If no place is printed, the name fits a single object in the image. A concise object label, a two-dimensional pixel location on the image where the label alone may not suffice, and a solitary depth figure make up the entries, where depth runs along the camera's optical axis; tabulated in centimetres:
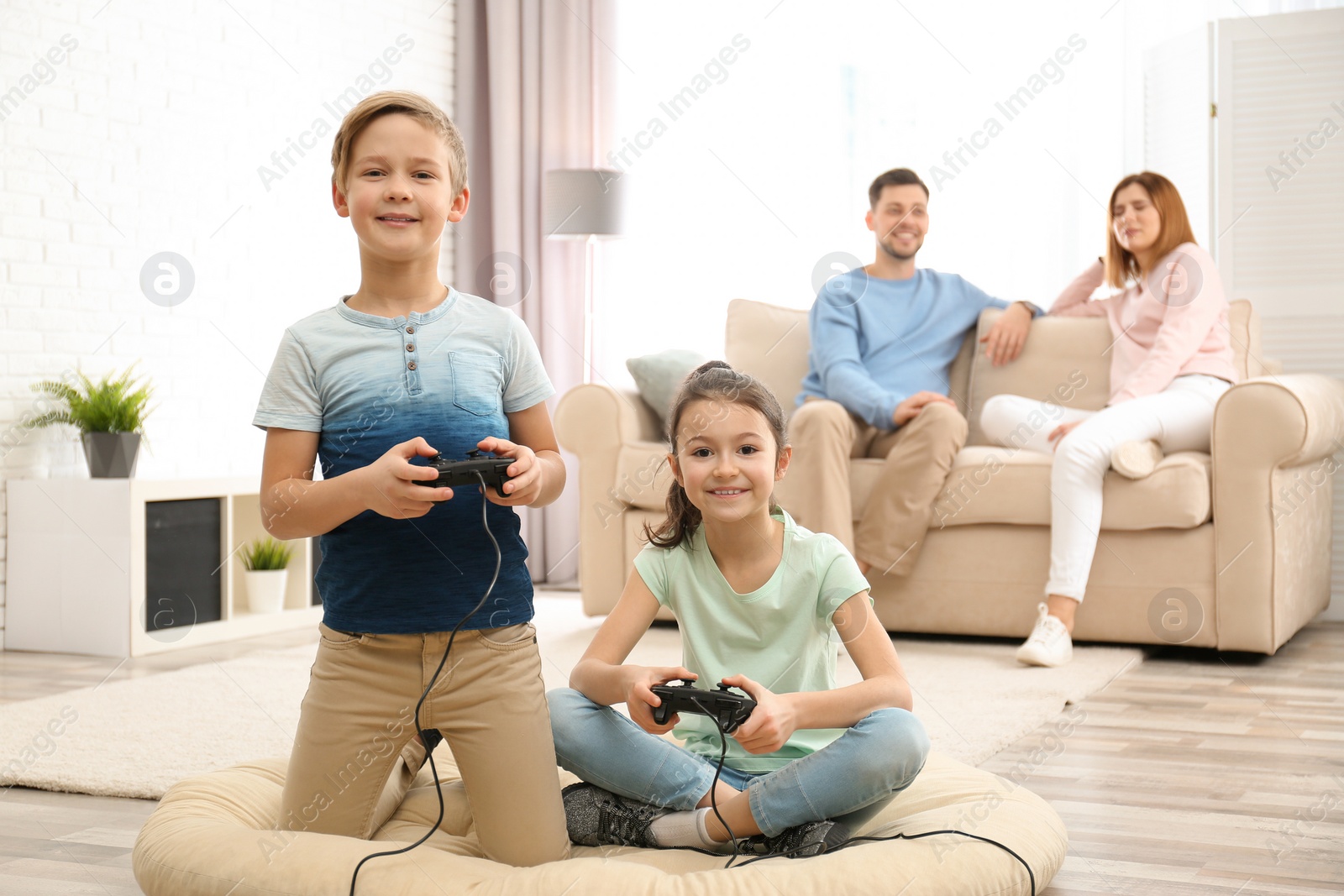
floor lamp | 443
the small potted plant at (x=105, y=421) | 332
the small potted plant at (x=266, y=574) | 365
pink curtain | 478
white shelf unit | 323
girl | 140
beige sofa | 287
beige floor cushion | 126
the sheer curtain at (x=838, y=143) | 421
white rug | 208
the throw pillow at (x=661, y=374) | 347
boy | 139
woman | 295
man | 311
